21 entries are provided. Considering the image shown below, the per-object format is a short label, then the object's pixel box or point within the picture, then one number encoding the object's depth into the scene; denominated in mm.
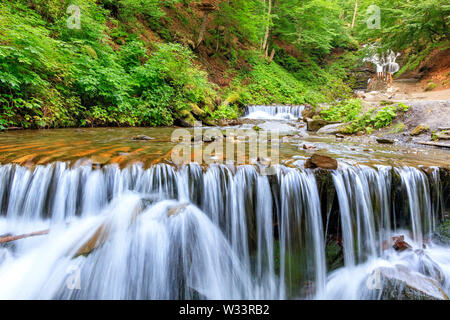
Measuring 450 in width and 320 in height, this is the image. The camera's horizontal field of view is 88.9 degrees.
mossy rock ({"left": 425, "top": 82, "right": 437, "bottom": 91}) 12656
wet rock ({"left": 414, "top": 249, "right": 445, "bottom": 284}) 2957
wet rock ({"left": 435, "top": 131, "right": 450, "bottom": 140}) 5659
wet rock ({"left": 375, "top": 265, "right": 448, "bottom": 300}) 2365
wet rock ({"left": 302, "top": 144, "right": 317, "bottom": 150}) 4918
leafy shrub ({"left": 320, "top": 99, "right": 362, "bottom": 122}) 8555
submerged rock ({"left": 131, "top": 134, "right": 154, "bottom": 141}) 4945
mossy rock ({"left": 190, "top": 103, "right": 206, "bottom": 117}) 8855
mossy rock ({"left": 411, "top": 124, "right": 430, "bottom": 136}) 6238
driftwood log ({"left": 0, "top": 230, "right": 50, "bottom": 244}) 2480
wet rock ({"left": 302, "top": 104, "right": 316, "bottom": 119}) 10930
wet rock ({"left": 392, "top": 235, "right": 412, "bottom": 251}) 3216
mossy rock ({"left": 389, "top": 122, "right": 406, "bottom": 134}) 6739
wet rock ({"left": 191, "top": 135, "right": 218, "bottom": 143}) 5036
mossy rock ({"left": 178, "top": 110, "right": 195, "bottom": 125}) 8391
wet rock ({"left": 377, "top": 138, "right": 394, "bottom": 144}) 5816
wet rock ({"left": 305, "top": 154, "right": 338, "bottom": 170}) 3340
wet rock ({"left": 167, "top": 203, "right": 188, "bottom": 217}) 2861
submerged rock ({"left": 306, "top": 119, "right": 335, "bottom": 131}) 8625
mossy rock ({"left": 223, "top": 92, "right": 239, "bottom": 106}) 11707
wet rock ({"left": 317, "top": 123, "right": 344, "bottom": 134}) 7784
